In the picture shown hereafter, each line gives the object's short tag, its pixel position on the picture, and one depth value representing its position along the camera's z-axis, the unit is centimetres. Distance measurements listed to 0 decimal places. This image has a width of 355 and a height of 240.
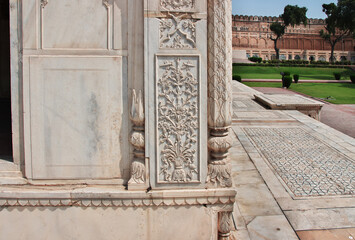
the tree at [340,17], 4234
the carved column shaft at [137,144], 234
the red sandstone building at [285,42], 5047
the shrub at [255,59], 4124
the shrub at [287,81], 1970
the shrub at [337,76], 2666
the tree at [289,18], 4741
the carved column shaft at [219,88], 234
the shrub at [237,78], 2153
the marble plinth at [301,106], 966
